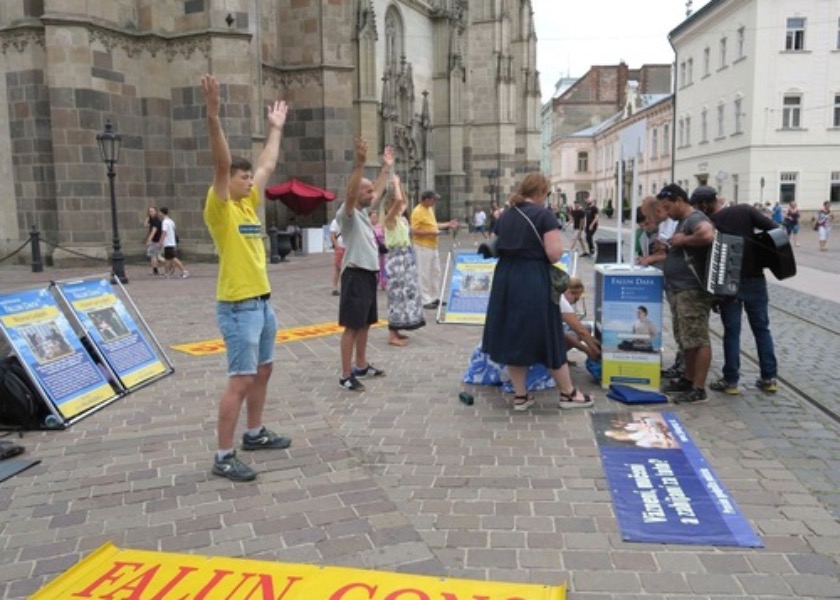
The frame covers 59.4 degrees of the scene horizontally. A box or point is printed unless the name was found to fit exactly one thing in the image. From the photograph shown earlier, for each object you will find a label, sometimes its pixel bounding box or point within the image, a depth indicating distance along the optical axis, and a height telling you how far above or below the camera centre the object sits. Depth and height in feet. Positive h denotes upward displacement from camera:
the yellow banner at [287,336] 28.37 -5.46
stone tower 59.00 +9.44
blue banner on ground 12.48 -5.57
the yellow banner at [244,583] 10.64 -5.57
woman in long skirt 28.60 -3.10
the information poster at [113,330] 21.75 -3.70
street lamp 51.52 +3.79
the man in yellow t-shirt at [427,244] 37.52 -2.12
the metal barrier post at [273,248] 68.59 -3.86
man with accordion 20.97 -2.86
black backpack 18.63 -4.87
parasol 75.72 +1.12
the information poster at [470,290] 34.55 -4.06
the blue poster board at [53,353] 18.99 -3.78
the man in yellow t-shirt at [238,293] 14.90 -1.74
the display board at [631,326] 21.08 -3.60
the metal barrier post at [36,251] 57.67 -3.18
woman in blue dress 18.88 -2.21
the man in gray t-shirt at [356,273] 21.81 -2.01
